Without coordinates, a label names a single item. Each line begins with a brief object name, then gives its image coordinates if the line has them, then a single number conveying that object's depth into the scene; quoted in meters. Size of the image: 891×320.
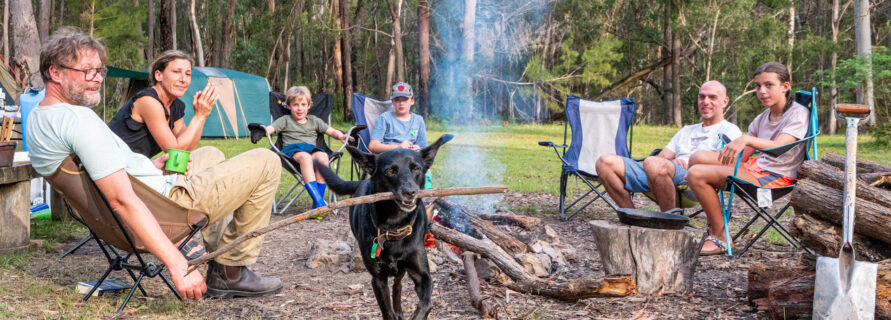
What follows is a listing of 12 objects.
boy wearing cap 5.14
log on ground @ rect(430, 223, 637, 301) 2.71
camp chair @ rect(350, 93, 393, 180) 5.91
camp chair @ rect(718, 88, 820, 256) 3.66
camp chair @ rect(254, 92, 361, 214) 5.19
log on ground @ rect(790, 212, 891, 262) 2.79
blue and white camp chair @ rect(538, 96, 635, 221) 5.37
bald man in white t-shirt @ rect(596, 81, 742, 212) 4.25
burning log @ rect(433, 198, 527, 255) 3.61
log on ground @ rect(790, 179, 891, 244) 2.70
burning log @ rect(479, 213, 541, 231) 4.39
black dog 2.36
